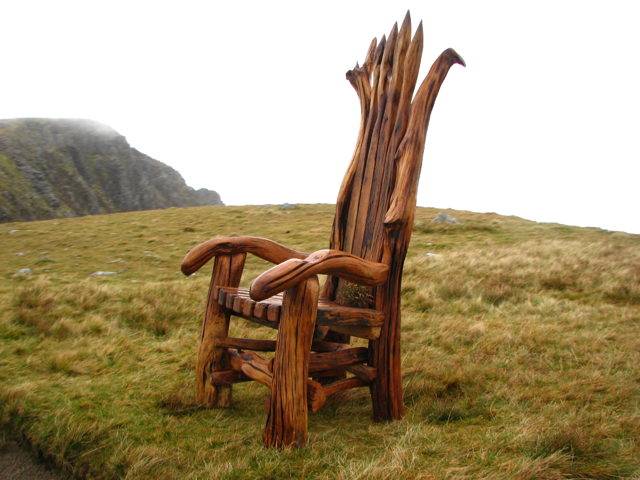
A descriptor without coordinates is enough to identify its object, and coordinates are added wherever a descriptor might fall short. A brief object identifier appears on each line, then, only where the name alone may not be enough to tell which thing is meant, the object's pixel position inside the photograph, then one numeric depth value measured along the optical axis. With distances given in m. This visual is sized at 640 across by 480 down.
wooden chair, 2.57
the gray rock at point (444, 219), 18.25
